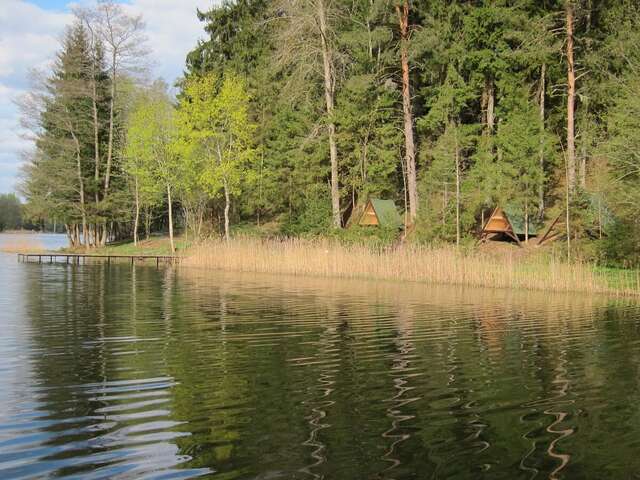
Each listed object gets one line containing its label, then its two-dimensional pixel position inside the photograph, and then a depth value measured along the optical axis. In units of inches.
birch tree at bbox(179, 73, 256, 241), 1359.5
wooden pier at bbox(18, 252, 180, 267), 1270.9
